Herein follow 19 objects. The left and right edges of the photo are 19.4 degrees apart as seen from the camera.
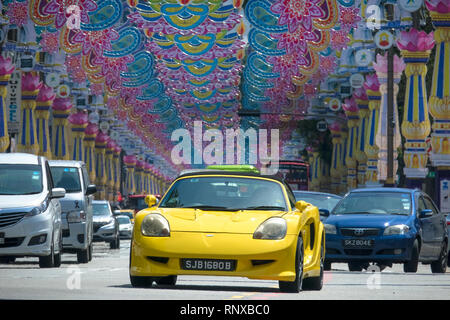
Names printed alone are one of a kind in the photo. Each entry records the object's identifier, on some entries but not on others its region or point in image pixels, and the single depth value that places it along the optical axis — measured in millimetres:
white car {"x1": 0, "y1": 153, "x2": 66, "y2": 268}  20297
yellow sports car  14172
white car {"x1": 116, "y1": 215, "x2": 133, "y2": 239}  57219
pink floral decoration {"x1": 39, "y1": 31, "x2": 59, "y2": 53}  49812
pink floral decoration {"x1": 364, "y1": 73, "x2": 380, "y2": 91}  57250
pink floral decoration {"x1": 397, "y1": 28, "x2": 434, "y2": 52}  42844
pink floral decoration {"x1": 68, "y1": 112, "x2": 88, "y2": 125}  76500
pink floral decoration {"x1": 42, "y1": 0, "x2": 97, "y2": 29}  43750
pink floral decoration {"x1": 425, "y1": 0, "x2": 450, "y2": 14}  39094
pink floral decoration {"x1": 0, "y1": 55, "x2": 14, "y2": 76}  44312
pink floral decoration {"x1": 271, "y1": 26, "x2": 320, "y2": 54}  51219
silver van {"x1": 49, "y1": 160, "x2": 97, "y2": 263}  25703
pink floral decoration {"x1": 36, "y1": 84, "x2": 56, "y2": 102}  59188
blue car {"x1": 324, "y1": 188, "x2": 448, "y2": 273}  22047
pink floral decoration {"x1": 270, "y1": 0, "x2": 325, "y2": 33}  45969
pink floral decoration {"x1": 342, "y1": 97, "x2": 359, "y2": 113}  69812
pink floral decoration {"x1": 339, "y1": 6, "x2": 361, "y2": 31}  46000
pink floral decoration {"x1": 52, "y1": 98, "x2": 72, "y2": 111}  67562
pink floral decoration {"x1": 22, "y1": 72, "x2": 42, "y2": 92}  55069
